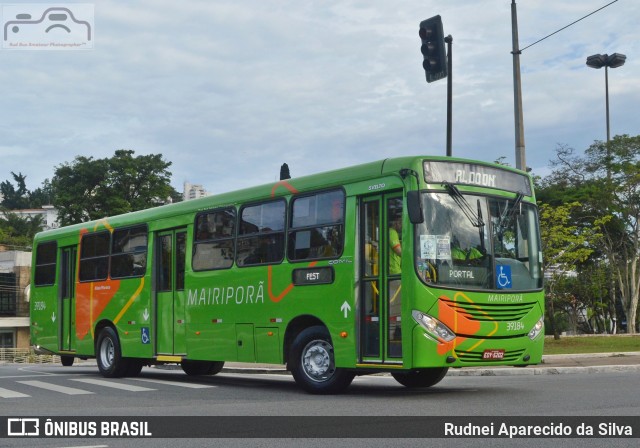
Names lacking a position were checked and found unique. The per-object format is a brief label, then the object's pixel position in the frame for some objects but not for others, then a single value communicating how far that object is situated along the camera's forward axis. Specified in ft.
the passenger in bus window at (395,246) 40.98
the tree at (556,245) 104.94
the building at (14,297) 204.13
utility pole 64.69
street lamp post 168.96
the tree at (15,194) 501.56
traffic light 51.80
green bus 40.29
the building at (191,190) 288.94
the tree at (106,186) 218.79
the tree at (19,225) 331.77
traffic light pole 73.82
